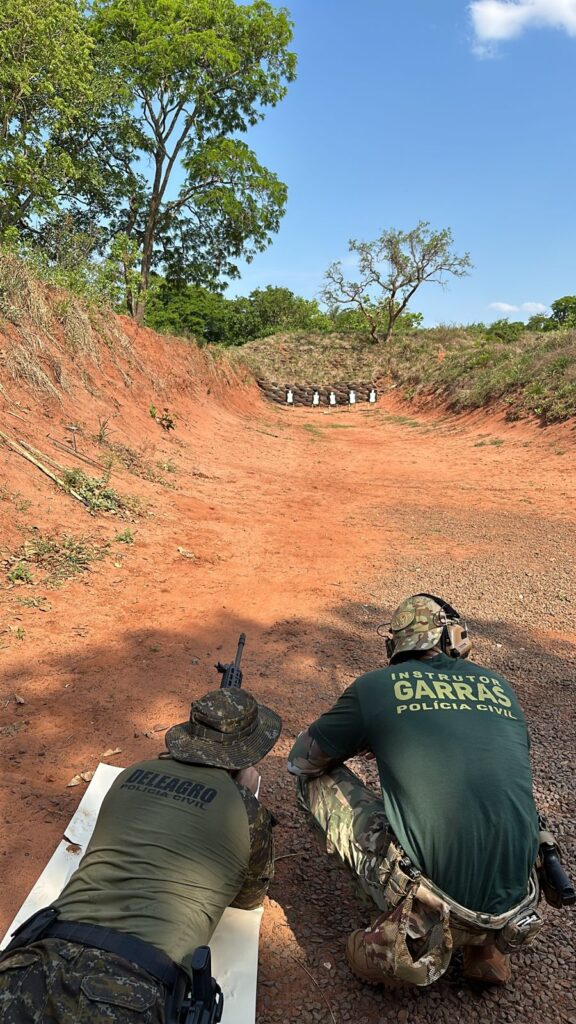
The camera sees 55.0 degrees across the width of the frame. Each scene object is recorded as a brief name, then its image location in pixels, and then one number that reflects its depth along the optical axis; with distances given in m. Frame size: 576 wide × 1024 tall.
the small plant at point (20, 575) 4.72
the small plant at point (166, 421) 11.63
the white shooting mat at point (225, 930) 1.86
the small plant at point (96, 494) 6.40
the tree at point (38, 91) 12.17
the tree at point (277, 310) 41.75
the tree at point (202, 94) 16.72
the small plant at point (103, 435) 8.48
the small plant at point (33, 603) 4.45
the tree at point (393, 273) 28.86
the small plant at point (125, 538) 5.94
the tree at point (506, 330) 25.32
